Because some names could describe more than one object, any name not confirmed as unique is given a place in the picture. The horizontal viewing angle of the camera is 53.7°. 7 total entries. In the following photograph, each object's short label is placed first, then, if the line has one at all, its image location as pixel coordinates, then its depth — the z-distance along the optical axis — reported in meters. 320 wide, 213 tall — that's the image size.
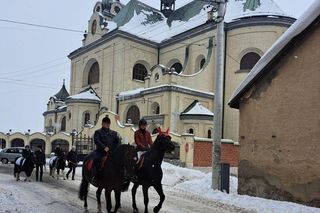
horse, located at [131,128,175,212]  7.21
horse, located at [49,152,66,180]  15.76
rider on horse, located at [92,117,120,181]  7.12
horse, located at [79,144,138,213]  6.65
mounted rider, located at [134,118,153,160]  8.03
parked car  27.81
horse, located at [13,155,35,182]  14.29
